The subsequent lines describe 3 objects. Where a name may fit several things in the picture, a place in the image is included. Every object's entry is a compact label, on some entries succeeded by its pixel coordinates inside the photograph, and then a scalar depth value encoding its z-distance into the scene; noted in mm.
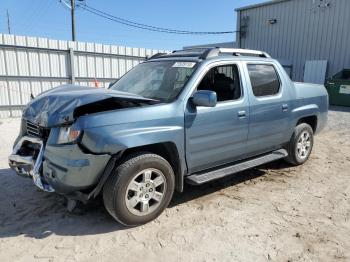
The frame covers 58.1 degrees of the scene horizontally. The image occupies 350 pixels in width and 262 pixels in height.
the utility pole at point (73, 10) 23478
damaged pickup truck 3105
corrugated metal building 16594
